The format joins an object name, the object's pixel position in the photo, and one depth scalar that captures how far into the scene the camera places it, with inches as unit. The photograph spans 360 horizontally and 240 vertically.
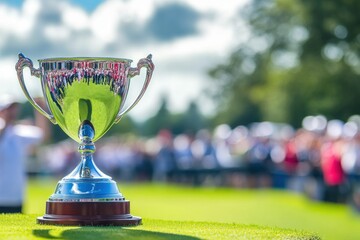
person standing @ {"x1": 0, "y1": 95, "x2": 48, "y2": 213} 438.0
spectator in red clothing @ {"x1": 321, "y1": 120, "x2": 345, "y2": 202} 928.3
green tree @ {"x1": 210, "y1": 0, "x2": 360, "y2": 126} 2225.6
